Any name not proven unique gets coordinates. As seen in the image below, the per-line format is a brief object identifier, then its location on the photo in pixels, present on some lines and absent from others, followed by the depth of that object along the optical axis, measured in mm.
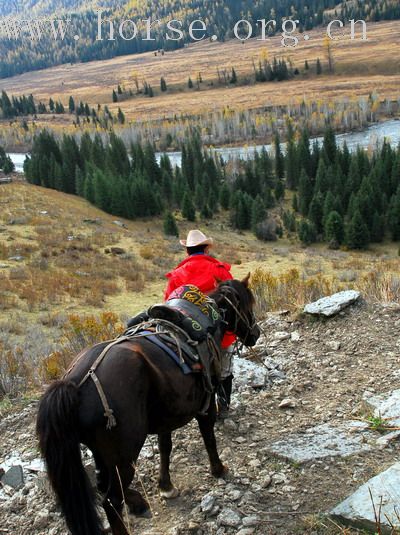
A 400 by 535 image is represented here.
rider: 5289
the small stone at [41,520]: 4305
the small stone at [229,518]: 4035
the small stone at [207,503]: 4222
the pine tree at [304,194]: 64812
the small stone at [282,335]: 7871
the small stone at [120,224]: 50800
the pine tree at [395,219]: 52812
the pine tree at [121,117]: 124944
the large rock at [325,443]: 4688
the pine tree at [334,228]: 51531
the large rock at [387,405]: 5043
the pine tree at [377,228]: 52950
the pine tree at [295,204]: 67244
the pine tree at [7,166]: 78750
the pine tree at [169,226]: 53156
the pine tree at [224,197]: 66812
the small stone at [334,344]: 7180
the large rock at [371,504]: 3506
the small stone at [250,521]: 3990
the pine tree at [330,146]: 74812
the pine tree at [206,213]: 63231
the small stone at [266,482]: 4477
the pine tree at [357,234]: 50175
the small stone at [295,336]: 7756
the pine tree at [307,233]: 53969
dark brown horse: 3236
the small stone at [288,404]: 5906
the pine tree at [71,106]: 145500
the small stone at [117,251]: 31141
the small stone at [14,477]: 4820
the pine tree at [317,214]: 56850
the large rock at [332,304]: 7914
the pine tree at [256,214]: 57938
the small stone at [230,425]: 5562
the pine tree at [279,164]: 76438
